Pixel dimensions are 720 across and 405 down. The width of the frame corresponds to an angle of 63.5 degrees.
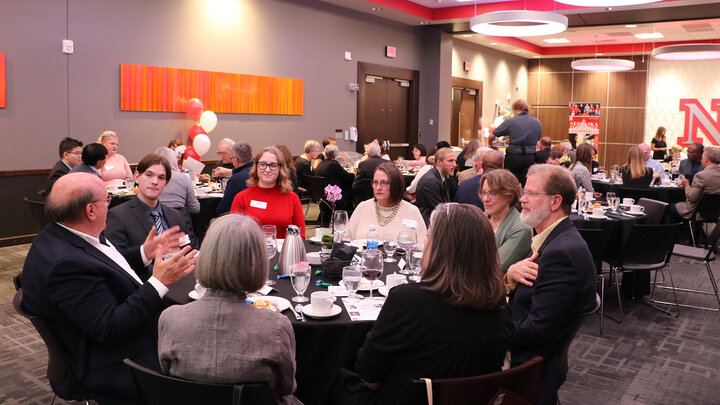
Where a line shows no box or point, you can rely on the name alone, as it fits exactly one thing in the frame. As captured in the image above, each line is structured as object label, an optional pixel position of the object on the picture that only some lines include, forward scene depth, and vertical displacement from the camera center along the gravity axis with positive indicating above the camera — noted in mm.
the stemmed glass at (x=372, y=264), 2703 -541
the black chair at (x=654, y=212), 5758 -587
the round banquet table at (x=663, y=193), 7793 -543
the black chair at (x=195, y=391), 1593 -685
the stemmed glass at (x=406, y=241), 3085 -514
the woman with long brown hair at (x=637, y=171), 7767 -251
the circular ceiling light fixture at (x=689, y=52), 11461 +2056
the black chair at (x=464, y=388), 1643 -685
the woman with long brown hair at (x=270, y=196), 4203 -373
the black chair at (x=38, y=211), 4855 -584
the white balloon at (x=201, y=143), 8422 +18
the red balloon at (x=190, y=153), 8523 -130
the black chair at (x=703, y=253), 5163 -918
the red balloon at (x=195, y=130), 8526 +206
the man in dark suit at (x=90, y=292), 2117 -562
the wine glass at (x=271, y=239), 3223 -529
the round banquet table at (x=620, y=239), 5043 -759
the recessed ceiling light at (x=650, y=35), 14266 +2920
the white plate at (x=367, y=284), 2768 -658
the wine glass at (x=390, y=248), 3344 -575
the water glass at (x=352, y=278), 2576 -577
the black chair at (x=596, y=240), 4473 -689
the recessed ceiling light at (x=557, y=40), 15664 +3008
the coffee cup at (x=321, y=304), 2395 -646
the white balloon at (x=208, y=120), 8531 +355
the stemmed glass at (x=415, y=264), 3015 -600
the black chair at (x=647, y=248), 4752 -790
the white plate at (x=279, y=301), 2461 -670
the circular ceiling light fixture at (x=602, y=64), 13437 +2037
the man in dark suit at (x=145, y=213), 3361 -424
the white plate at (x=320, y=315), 2375 -683
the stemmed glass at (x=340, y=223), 3611 -473
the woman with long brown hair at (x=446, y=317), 1820 -531
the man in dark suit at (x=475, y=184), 5090 -304
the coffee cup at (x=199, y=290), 2535 -641
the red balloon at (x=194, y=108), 8430 +524
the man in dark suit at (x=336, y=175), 7887 -382
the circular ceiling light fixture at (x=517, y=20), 7742 +1824
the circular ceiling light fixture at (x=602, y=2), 6635 +1729
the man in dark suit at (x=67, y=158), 6141 -174
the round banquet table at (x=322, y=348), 2375 -840
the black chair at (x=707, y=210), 7051 -686
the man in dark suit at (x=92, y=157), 5785 -146
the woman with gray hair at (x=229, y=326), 1696 -538
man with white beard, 2346 -613
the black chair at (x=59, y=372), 2209 -931
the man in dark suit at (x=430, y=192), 5605 -421
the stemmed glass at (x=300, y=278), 2498 -566
